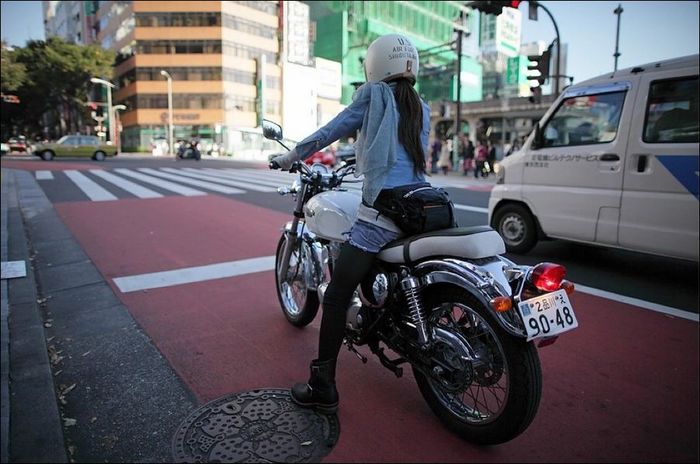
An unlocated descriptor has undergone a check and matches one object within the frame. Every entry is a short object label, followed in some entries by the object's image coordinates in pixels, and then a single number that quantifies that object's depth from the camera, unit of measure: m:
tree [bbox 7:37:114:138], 49.97
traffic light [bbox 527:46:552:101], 13.12
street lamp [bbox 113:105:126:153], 59.12
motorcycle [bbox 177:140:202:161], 34.00
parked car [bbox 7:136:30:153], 41.16
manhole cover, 2.16
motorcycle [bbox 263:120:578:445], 2.01
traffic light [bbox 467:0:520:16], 11.51
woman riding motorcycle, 2.29
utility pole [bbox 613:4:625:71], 23.39
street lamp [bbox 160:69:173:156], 53.06
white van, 4.53
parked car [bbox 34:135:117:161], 28.41
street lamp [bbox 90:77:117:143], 48.78
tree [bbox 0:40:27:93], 45.47
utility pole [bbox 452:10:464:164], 21.91
